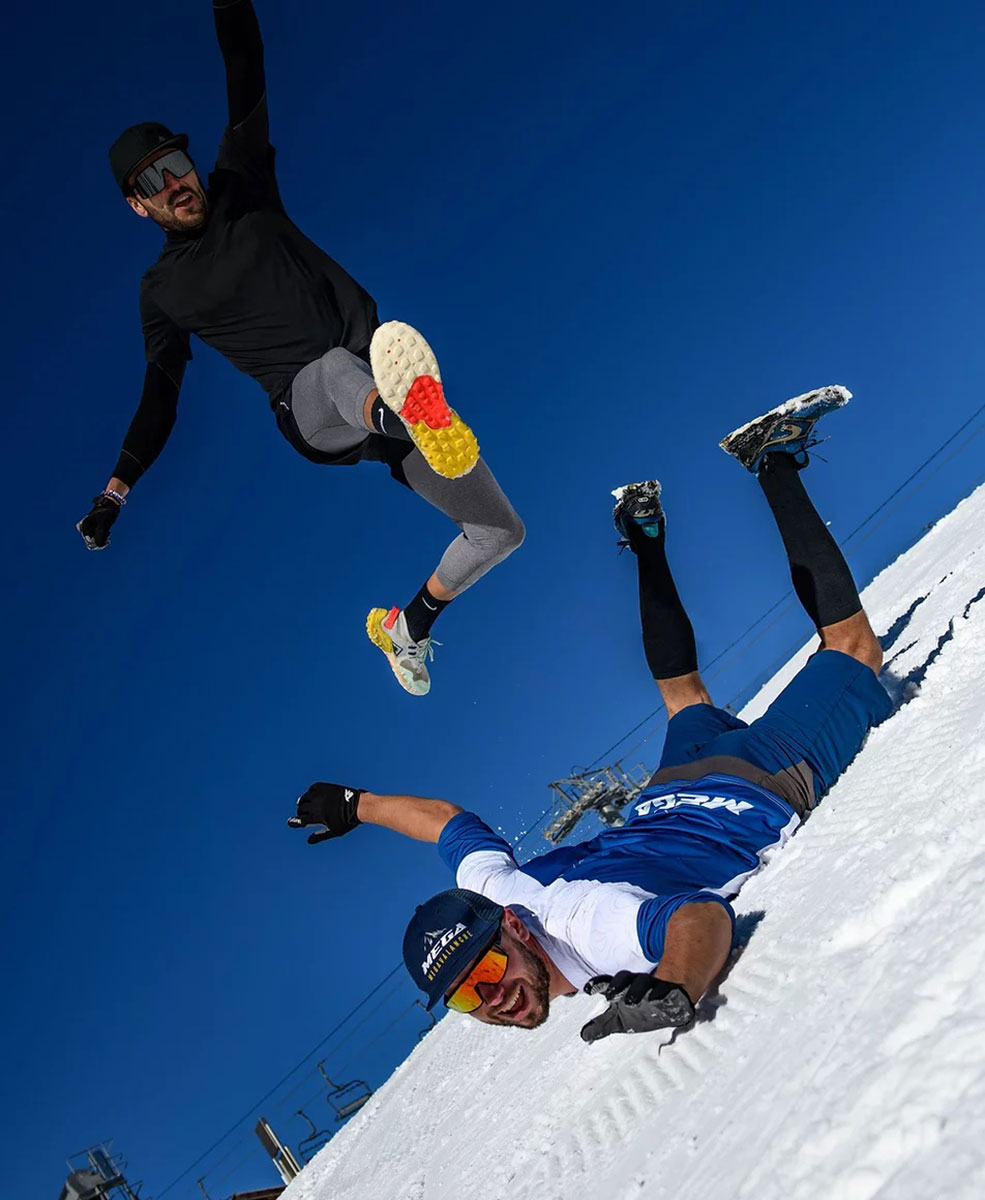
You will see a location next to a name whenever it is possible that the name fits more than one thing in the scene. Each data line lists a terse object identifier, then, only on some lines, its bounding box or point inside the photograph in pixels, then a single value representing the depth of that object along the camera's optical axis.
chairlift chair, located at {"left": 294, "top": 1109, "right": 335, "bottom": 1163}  13.65
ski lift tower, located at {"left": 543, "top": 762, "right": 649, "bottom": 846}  18.94
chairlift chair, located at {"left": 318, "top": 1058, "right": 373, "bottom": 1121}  14.82
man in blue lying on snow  2.46
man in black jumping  3.63
